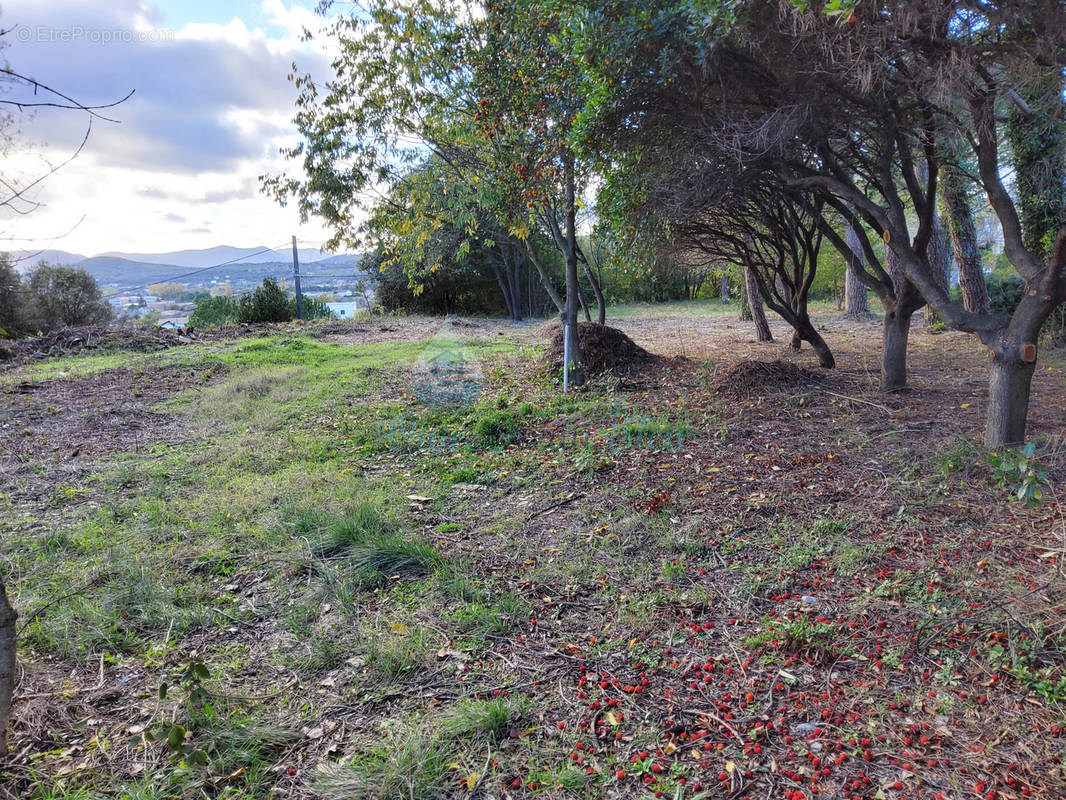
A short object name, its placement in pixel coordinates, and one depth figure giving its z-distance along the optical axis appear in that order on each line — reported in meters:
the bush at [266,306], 15.80
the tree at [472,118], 5.75
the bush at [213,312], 16.44
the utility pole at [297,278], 16.86
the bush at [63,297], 14.30
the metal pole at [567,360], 7.11
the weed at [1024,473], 2.82
